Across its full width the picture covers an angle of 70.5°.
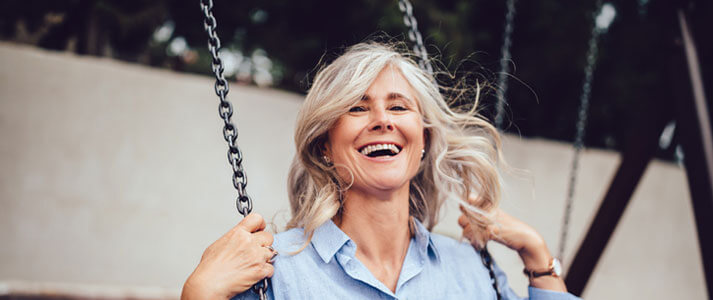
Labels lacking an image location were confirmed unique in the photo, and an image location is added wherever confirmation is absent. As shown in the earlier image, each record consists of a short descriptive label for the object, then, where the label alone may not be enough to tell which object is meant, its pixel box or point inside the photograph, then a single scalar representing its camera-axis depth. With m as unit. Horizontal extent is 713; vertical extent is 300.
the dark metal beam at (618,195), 2.25
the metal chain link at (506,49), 2.26
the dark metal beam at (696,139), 1.79
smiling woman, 1.25
